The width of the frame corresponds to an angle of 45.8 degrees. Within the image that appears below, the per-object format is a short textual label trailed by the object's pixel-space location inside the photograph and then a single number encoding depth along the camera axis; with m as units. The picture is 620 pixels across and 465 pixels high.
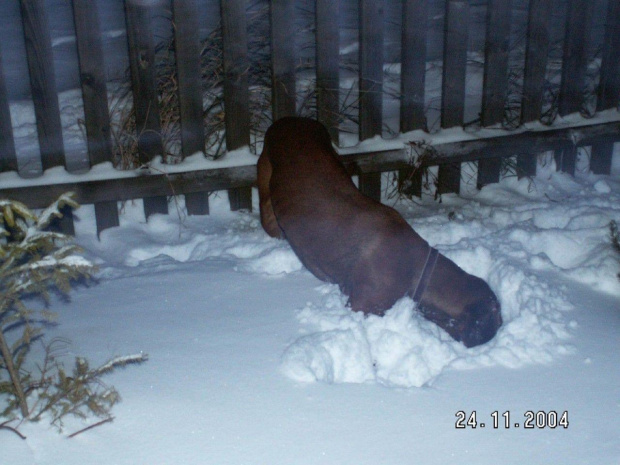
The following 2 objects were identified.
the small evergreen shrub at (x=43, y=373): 2.41
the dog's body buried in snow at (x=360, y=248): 3.19
